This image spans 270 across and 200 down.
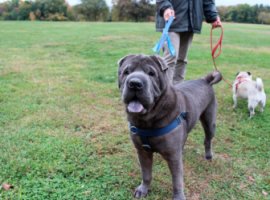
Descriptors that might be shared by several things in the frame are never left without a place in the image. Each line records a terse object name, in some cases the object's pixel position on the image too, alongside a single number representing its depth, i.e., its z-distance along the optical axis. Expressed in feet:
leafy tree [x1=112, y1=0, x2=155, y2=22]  141.12
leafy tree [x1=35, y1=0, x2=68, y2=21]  129.17
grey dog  5.85
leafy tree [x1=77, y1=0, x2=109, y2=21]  147.24
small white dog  13.19
